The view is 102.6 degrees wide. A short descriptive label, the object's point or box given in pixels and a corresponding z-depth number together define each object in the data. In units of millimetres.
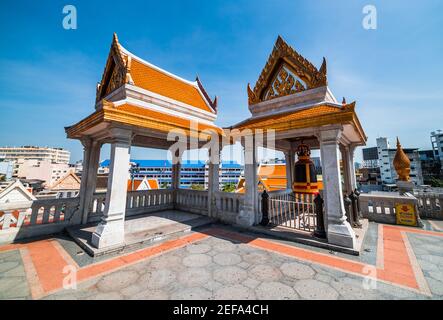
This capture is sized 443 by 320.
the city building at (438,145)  58875
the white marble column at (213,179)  7820
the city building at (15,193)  7207
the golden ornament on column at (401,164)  8594
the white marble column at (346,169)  7883
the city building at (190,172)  91188
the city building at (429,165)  55947
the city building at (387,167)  56531
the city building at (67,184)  20702
